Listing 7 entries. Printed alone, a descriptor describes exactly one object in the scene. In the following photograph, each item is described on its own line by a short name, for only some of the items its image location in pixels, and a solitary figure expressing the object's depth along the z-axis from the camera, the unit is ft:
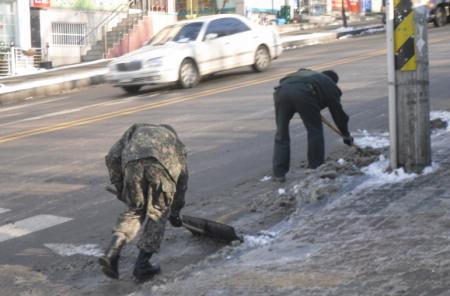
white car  56.29
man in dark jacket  26.32
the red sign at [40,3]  91.86
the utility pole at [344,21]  121.19
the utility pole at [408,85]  23.68
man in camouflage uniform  17.83
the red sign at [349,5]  154.92
